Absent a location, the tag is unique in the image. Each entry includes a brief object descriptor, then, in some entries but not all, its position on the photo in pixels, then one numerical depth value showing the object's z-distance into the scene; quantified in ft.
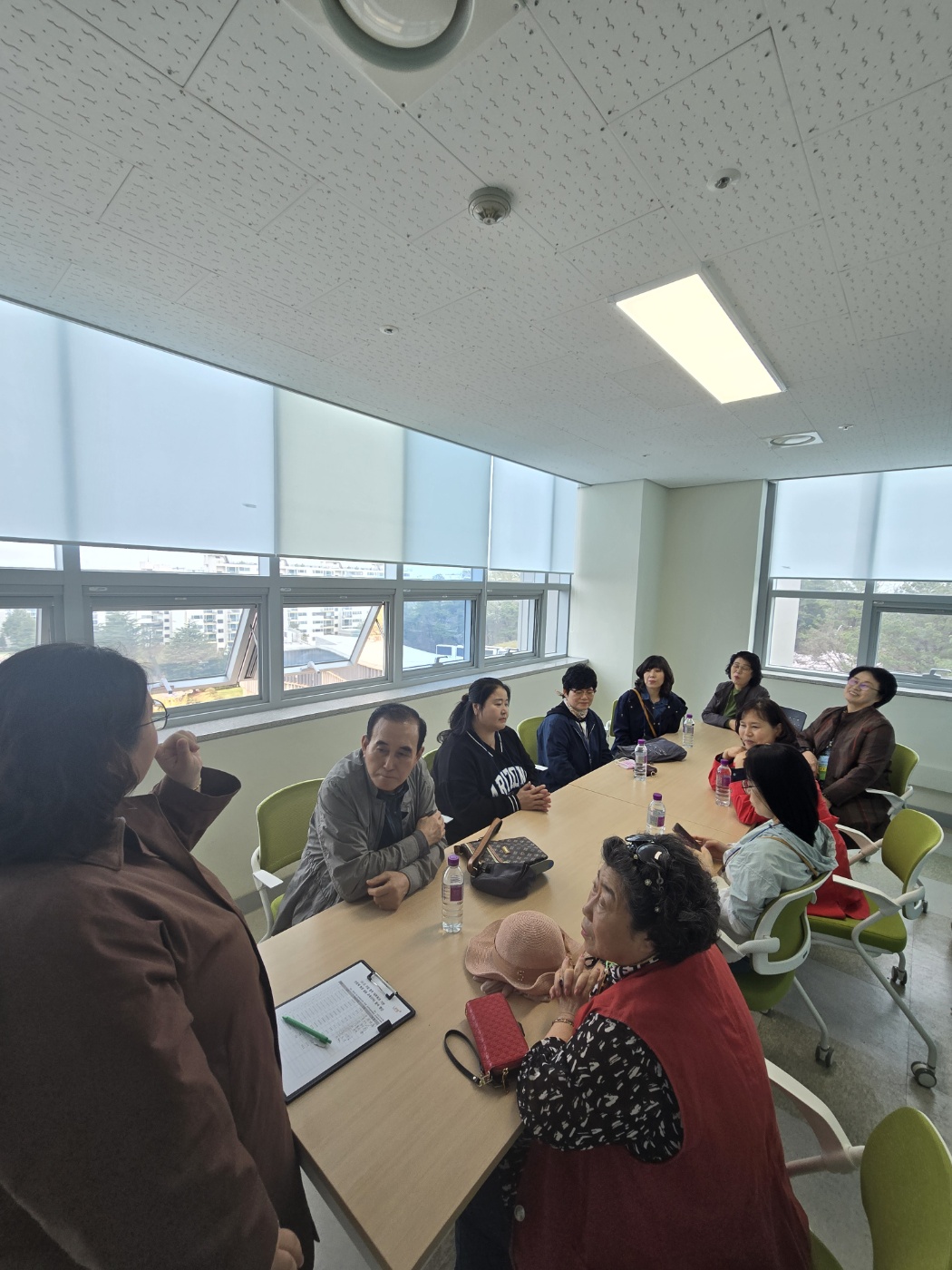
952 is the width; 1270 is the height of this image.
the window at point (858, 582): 14.73
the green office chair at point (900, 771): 10.07
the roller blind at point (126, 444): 7.43
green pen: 3.84
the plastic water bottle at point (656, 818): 7.70
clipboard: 3.64
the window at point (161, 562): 8.41
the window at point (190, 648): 8.98
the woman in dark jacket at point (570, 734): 10.38
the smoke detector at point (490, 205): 4.97
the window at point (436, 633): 14.17
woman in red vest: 2.95
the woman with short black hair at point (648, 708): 12.94
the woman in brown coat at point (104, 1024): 1.93
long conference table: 2.88
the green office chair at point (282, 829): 6.95
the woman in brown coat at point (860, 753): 9.77
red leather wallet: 3.59
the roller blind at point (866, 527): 14.65
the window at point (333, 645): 11.43
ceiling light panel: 6.61
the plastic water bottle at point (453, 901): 5.12
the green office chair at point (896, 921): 6.38
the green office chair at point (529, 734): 11.76
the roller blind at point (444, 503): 13.23
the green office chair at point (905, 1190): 2.51
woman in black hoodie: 7.91
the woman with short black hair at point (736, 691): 13.33
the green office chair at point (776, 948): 5.54
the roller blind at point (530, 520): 16.03
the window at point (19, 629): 7.79
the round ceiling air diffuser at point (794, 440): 12.18
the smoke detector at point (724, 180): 4.67
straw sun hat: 4.40
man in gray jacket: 5.53
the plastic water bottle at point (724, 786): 8.91
